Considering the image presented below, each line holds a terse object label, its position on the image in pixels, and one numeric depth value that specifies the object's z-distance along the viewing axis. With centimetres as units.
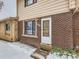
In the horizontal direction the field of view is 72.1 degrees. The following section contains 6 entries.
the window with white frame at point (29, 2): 474
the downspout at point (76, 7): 291
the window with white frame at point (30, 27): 471
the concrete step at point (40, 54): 313
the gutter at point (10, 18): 592
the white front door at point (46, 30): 383
